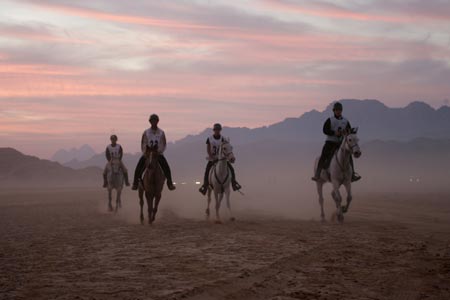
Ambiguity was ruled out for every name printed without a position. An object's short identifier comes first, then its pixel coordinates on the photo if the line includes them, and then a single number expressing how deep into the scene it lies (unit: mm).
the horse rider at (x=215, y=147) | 17766
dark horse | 16688
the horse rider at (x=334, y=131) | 17125
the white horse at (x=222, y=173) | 16969
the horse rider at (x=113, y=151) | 23281
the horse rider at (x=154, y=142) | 16938
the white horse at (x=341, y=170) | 16406
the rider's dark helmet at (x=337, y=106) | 17062
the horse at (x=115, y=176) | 23689
